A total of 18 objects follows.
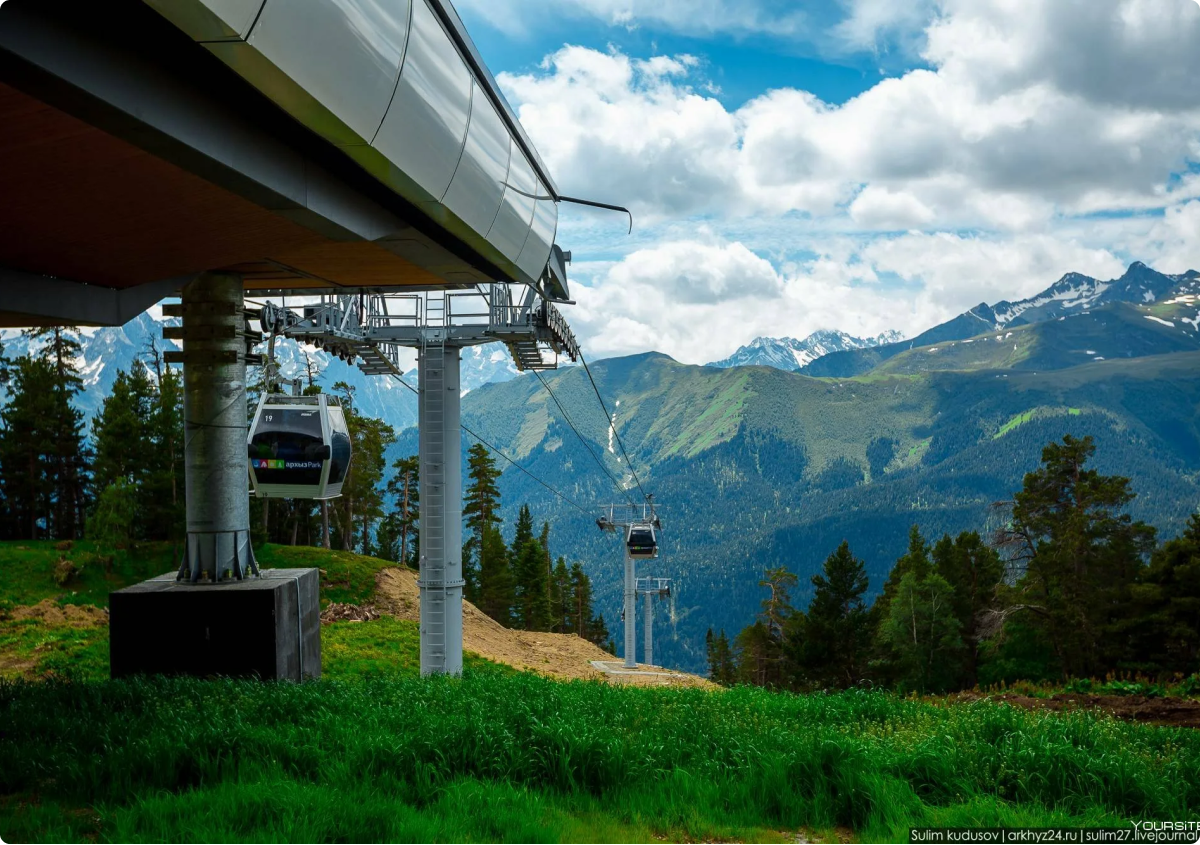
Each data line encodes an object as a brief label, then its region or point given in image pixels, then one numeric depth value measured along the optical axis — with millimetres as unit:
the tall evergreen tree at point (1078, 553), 37531
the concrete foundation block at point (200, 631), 9969
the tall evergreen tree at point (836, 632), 51406
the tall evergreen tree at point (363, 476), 48969
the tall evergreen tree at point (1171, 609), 33125
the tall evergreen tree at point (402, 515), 59569
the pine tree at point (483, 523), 62688
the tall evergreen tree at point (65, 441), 50031
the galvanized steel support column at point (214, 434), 10812
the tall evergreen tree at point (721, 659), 81325
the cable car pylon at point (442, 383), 19109
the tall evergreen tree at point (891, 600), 51438
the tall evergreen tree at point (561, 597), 76125
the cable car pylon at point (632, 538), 41062
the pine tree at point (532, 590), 66000
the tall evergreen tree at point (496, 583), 63625
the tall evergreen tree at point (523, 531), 74188
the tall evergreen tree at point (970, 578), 51853
